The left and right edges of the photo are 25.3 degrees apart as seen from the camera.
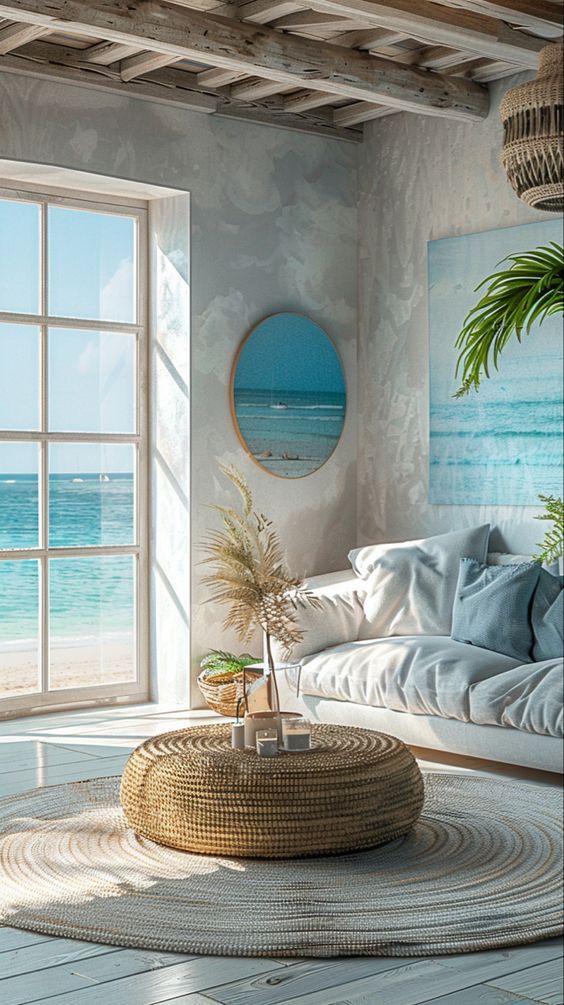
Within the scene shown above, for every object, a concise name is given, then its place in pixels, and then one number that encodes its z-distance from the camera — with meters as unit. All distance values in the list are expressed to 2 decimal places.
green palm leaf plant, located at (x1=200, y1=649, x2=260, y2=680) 4.56
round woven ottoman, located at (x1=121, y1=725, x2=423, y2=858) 2.71
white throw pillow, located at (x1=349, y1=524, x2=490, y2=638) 4.34
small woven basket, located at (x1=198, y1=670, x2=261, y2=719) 4.50
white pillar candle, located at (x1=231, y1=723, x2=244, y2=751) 2.98
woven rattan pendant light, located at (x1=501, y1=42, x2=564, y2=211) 2.20
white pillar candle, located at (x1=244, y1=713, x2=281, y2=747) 2.92
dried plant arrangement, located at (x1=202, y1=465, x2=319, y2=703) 2.69
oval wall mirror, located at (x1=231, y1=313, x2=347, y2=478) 4.87
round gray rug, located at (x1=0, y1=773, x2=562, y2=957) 2.29
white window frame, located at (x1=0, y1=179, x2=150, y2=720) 4.57
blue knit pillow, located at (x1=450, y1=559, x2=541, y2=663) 3.86
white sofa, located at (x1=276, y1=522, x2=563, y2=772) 3.47
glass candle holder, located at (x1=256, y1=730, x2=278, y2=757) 2.89
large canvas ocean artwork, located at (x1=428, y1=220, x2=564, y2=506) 4.41
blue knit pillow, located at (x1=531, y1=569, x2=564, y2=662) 3.79
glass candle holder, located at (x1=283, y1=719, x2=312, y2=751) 2.92
